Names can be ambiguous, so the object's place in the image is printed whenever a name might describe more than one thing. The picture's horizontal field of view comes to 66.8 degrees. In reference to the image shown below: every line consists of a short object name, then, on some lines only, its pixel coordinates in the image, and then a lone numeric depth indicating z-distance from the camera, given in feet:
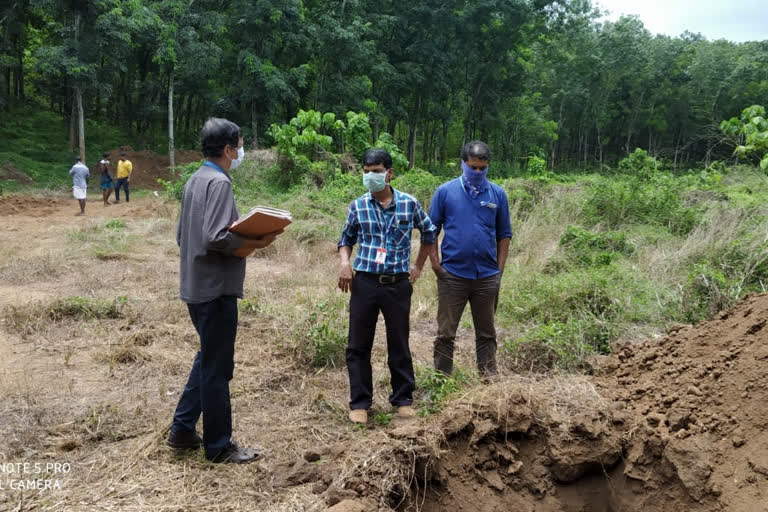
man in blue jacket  13.21
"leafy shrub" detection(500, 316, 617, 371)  14.84
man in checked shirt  12.19
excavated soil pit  9.10
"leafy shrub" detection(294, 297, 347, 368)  15.75
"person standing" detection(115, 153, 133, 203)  53.67
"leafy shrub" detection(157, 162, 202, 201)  51.37
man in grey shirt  9.59
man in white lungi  47.09
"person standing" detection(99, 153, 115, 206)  52.85
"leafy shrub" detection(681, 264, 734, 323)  17.17
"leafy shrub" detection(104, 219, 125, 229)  37.68
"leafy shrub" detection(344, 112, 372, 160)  57.62
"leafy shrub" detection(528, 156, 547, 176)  57.77
